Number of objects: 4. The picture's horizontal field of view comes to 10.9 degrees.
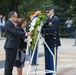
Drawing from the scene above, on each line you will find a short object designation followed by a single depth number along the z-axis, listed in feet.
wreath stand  32.60
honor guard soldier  33.40
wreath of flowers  32.33
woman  34.73
